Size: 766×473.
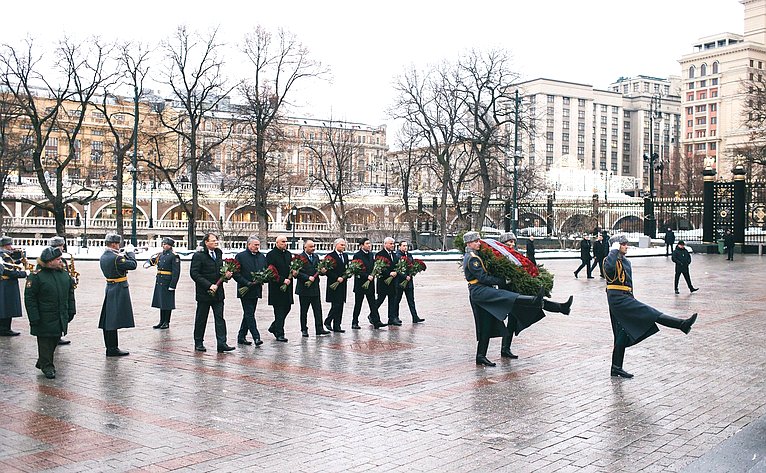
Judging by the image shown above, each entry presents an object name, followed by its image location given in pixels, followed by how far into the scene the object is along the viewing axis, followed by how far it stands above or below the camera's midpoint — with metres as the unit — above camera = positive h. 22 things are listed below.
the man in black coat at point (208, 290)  11.53 -0.95
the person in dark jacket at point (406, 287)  14.66 -1.19
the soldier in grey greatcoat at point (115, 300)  11.09 -1.06
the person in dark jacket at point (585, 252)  28.20 -1.07
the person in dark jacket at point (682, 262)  21.02 -1.08
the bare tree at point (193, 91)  43.19 +7.35
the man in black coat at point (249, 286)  12.09 -0.94
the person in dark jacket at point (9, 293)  12.98 -1.11
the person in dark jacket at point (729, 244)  37.12 -1.11
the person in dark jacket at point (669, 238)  40.59 -0.86
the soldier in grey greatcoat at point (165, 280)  14.30 -1.02
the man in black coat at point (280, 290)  12.58 -1.04
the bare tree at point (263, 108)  43.53 +6.41
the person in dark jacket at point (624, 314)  9.57 -1.12
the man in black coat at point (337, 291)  13.67 -1.16
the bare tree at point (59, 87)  41.56 +7.44
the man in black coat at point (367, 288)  14.24 -1.16
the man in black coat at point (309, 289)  12.79 -1.06
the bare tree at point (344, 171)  54.25 +4.25
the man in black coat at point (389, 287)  14.54 -1.18
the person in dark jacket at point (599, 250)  27.06 -0.96
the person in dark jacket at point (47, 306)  9.59 -0.97
